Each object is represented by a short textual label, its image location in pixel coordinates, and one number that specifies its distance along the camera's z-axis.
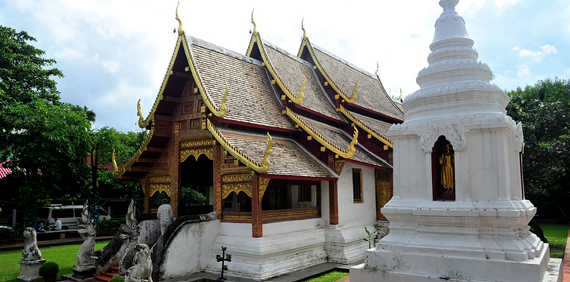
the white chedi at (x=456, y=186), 5.58
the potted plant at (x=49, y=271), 9.06
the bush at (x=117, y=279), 7.10
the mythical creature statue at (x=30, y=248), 9.49
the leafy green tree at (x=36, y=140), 16.03
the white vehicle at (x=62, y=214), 19.78
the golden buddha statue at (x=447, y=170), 6.45
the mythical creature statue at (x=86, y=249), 9.51
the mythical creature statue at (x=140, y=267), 6.90
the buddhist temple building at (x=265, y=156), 9.51
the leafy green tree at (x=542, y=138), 13.93
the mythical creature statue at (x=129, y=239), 8.45
